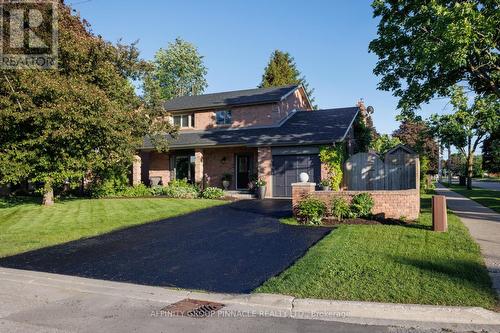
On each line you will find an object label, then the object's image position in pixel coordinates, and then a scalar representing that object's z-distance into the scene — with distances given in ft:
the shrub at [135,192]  76.09
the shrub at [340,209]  39.37
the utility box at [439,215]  32.58
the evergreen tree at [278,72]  157.17
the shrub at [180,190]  71.20
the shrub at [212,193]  70.74
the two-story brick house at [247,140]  70.23
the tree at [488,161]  116.83
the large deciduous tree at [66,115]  49.90
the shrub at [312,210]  39.23
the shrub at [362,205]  39.01
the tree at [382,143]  102.17
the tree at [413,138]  150.27
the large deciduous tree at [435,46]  37.32
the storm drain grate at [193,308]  16.37
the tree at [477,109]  53.85
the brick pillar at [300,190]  41.50
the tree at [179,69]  191.31
